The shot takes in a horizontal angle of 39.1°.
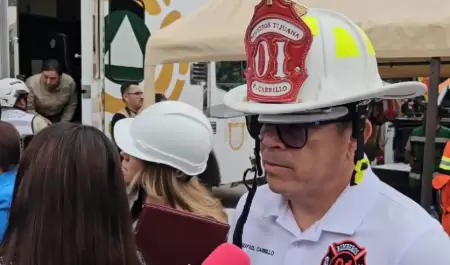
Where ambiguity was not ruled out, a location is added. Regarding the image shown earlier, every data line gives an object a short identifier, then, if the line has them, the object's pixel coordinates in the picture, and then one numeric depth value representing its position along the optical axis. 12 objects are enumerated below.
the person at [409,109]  12.05
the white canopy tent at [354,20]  4.20
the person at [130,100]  6.86
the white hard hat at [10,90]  6.32
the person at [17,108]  6.34
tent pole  4.82
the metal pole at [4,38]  6.52
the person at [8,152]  3.47
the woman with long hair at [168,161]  2.95
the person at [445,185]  4.86
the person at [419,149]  6.85
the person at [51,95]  8.14
